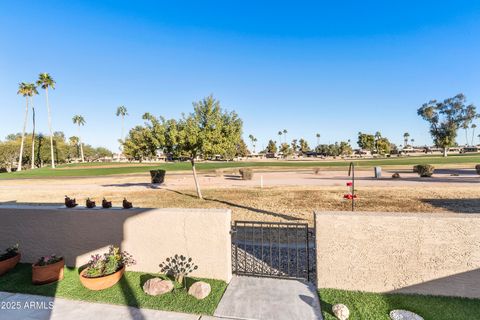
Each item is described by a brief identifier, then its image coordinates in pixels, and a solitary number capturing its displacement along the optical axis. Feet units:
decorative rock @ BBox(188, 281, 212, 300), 15.90
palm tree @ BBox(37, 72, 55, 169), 202.59
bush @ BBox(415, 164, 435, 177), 80.43
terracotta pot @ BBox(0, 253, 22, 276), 19.45
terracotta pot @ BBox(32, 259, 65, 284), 17.94
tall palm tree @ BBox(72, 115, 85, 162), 433.89
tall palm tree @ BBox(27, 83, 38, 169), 200.95
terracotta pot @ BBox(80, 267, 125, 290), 16.83
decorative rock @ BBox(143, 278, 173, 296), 16.25
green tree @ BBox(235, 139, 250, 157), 386.09
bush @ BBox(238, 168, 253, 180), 90.12
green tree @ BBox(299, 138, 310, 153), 526.98
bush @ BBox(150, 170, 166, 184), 82.13
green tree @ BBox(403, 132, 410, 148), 584.40
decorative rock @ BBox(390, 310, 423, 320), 13.29
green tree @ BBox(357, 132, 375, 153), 378.92
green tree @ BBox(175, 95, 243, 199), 45.50
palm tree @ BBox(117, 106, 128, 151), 449.89
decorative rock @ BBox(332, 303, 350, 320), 13.52
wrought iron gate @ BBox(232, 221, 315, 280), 19.08
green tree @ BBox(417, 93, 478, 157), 234.79
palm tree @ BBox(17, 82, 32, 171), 198.39
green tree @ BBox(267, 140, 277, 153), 492.54
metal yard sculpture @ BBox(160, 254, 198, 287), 17.59
